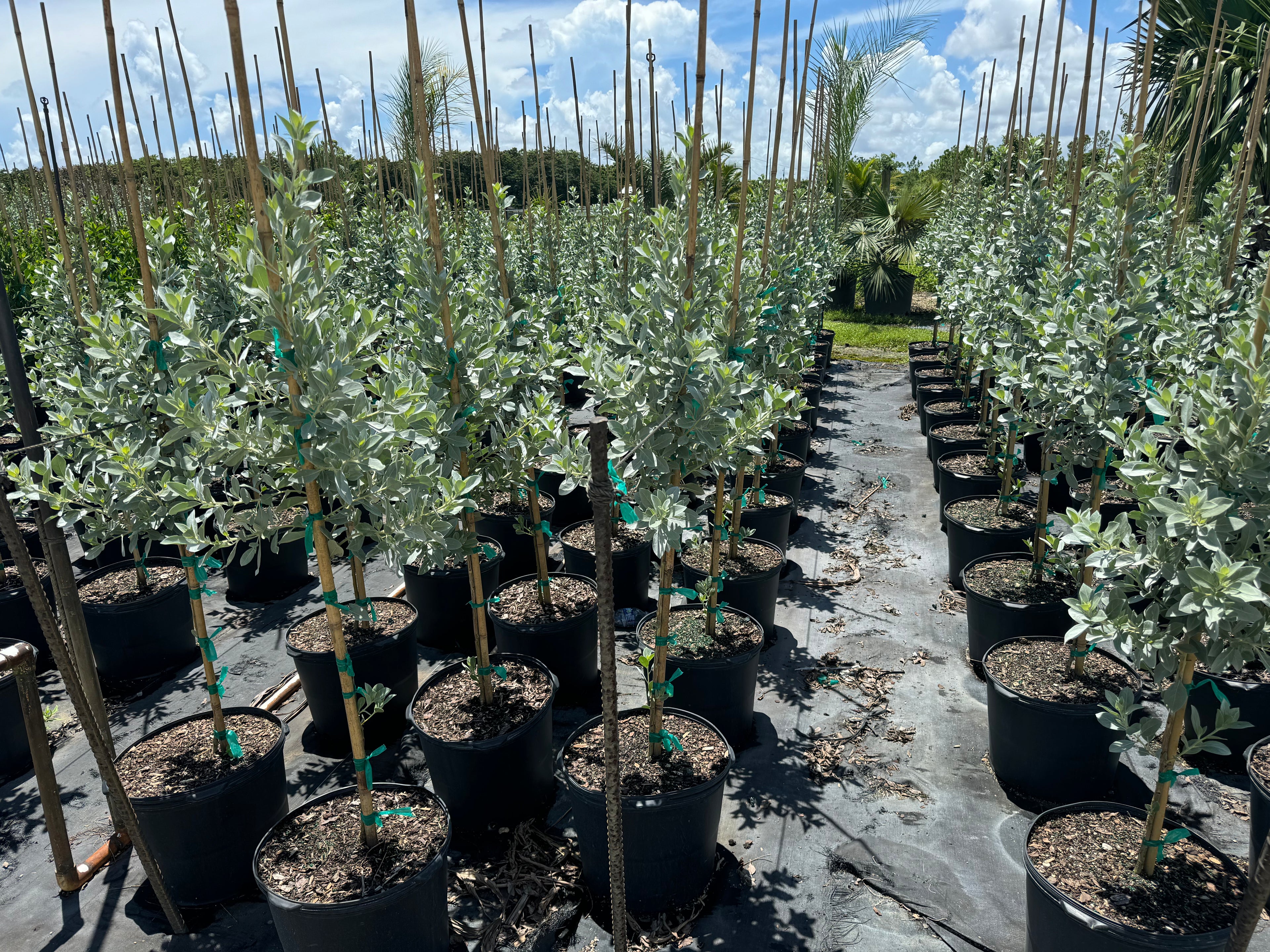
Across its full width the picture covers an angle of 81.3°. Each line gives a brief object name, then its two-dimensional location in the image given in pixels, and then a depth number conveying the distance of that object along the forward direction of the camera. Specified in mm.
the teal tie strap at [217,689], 3440
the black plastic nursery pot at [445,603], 5516
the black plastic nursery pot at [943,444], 8266
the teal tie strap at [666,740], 3504
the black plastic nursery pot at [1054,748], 3775
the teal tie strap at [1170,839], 2783
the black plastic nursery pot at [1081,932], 2541
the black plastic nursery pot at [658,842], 3184
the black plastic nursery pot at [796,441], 8680
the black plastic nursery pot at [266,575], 6168
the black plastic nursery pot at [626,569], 5777
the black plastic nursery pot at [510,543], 6617
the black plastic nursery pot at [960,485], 6941
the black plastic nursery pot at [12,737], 4312
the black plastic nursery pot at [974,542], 5844
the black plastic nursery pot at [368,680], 4363
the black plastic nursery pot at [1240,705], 4043
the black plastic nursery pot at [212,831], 3297
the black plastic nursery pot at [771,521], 6188
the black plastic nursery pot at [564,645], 4699
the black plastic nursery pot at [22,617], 5242
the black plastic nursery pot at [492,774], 3662
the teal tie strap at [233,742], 3527
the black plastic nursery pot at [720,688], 4207
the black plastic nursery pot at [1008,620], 4785
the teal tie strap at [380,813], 3064
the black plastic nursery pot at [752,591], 5234
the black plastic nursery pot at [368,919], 2744
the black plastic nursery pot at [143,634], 4969
